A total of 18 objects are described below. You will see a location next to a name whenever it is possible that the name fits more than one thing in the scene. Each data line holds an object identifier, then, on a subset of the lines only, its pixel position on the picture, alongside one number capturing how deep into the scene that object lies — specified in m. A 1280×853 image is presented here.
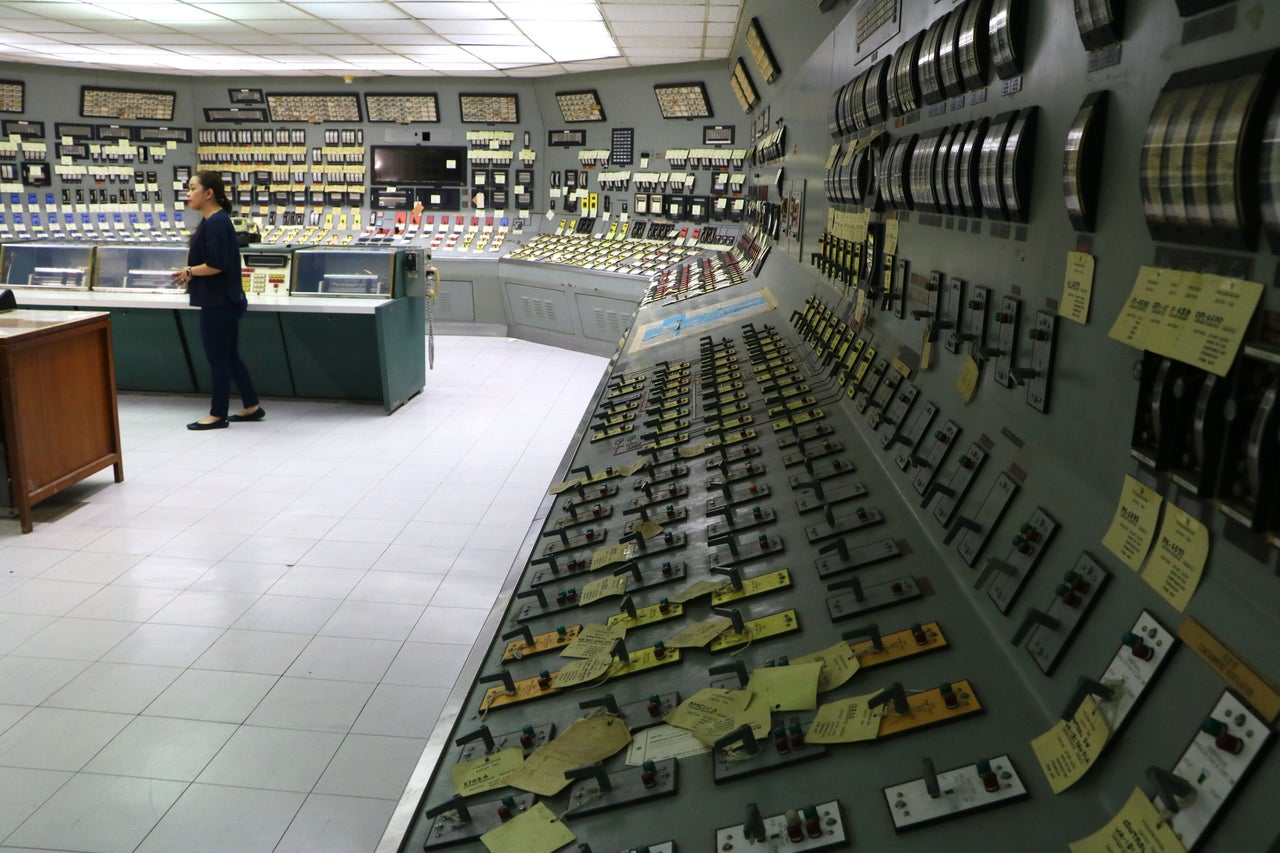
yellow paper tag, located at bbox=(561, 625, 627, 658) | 1.70
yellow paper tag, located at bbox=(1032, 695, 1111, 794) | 1.04
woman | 6.24
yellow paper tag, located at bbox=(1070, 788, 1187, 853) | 0.90
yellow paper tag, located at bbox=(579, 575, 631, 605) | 1.92
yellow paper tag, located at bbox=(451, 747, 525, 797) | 1.41
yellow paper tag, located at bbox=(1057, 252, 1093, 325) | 1.34
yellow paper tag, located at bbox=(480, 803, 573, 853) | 1.25
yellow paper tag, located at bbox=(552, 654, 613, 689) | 1.62
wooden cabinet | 4.50
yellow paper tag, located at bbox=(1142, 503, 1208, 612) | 1.02
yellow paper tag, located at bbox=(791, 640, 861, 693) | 1.38
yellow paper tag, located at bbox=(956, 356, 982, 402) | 1.78
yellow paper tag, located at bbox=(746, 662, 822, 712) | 1.36
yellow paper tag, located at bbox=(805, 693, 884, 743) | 1.25
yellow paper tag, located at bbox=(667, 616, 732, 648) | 1.62
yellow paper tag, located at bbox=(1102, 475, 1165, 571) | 1.11
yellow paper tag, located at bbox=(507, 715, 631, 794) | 1.37
